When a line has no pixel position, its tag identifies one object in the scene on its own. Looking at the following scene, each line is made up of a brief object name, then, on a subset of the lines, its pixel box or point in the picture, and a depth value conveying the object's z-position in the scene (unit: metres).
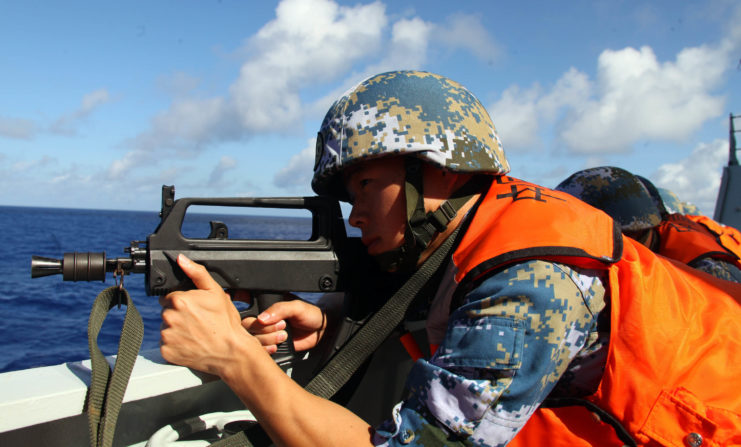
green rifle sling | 0.71
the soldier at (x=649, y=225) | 1.49
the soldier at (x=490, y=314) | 0.60
